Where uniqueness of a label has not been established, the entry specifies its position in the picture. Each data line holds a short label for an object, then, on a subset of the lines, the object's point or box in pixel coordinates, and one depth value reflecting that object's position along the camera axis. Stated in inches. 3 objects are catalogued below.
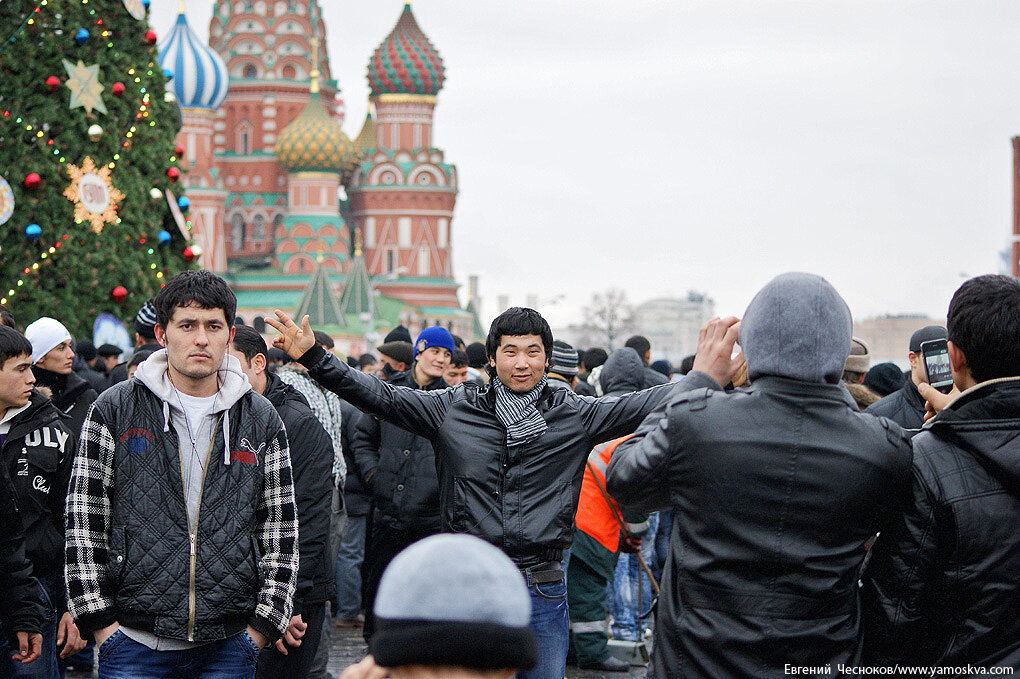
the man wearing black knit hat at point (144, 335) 295.3
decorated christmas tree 549.3
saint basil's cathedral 2276.1
